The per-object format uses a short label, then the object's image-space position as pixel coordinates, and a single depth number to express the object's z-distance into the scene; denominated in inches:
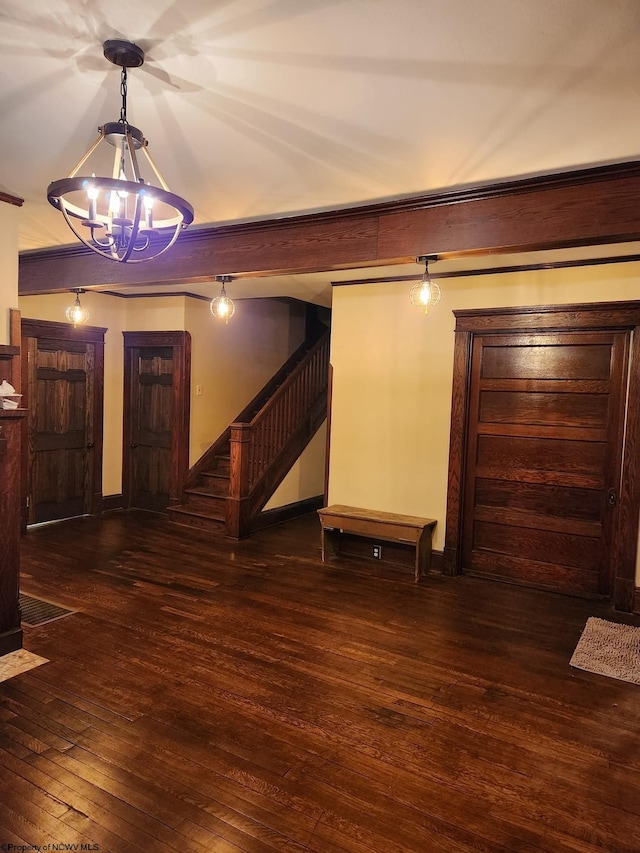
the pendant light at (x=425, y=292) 132.7
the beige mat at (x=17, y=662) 118.9
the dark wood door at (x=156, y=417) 256.5
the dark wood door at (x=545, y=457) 171.8
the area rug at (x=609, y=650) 129.0
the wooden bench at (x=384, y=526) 187.2
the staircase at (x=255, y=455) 232.2
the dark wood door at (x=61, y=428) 230.4
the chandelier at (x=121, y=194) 77.0
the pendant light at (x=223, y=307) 169.5
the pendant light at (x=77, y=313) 207.8
